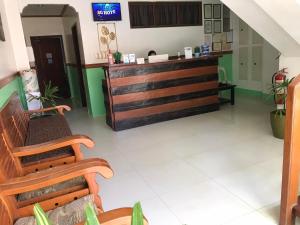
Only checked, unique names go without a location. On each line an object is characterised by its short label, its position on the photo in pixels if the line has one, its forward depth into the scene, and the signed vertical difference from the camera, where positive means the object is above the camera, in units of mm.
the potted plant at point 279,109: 3295 -838
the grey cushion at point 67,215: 1293 -803
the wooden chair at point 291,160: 1521 -736
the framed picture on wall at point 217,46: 6281 +82
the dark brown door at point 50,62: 7227 +22
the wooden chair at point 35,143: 1903 -679
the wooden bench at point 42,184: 1287 -631
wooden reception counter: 4238 -651
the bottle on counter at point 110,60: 4236 -37
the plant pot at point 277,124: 3305 -1042
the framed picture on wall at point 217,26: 6180 +570
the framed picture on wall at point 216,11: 6076 +921
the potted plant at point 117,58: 4612 -12
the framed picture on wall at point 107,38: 5113 +402
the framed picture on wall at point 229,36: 6375 +314
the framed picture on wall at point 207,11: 5969 +921
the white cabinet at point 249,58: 5742 -257
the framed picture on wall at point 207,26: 6066 +577
